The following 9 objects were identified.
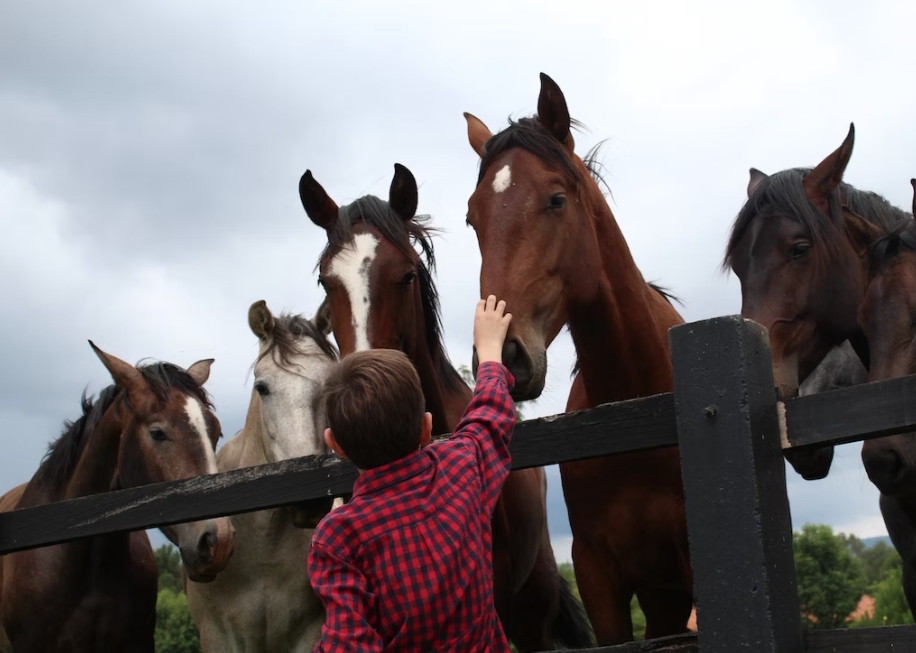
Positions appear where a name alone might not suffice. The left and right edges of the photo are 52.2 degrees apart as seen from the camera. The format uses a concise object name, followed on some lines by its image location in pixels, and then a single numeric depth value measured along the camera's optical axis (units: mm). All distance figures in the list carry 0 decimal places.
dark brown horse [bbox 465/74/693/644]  3627
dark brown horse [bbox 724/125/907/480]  3875
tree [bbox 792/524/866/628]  39031
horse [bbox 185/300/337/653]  4867
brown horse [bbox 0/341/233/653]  5289
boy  2055
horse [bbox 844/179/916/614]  3938
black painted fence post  2168
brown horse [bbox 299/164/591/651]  4188
